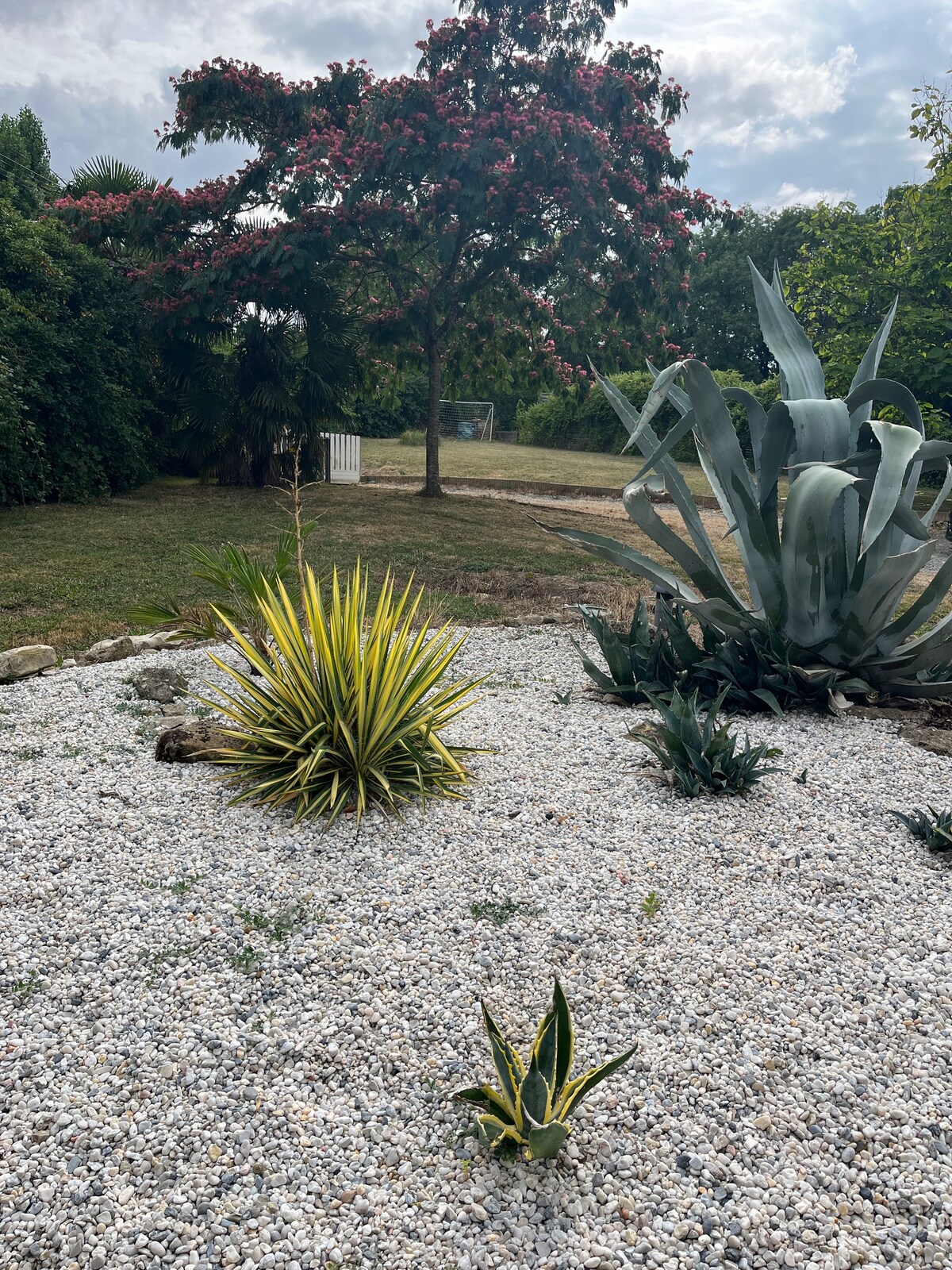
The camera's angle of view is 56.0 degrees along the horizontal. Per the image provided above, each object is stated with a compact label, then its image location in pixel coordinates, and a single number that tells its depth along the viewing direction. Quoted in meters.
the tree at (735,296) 36.16
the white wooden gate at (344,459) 18.75
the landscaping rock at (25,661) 5.30
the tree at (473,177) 12.73
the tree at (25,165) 17.34
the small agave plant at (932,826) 3.30
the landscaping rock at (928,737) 4.33
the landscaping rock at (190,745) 3.96
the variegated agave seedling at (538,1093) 1.92
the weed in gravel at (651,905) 2.90
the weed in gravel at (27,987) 2.46
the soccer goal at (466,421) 35.25
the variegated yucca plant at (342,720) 3.53
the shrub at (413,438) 30.56
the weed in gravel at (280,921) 2.74
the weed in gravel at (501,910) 2.85
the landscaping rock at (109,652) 5.75
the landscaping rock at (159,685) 4.79
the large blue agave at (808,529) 4.25
